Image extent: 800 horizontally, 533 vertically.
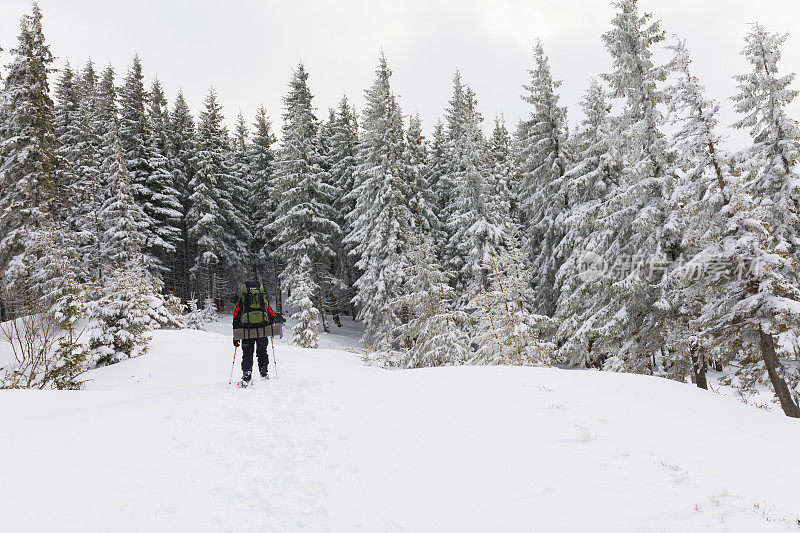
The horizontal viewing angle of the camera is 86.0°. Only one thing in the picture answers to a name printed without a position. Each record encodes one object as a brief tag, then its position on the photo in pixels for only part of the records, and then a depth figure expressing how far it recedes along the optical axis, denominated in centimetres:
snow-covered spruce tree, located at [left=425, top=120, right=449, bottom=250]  3086
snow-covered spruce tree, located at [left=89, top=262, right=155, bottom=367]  1302
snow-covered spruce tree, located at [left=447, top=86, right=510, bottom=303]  2470
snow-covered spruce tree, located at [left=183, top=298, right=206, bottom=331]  2550
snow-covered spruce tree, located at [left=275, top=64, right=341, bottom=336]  2816
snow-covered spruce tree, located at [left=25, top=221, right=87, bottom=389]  1075
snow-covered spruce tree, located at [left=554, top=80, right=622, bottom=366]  1862
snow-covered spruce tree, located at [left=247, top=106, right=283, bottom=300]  3716
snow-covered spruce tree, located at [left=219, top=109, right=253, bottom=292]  3575
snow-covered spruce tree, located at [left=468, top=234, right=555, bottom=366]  1452
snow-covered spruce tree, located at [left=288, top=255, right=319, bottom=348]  2395
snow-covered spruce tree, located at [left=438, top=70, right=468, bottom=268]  2858
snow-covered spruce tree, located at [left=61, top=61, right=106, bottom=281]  2744
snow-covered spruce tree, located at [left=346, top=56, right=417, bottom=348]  2409
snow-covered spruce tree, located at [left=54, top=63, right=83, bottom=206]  2922
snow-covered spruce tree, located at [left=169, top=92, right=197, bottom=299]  3519
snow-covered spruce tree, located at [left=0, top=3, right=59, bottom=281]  2234
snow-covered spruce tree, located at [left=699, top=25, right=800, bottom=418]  1121
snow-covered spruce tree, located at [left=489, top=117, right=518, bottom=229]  2721
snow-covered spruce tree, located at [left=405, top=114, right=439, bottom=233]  2727
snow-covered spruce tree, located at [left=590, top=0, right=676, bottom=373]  1582
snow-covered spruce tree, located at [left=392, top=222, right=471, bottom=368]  1669
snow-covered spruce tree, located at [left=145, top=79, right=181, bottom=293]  3142
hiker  905
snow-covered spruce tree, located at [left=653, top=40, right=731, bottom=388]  1225
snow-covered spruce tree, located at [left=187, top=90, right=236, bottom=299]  3228
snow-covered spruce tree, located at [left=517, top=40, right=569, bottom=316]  2441
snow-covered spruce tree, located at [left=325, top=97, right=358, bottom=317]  3334
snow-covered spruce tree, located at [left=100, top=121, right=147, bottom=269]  2622
